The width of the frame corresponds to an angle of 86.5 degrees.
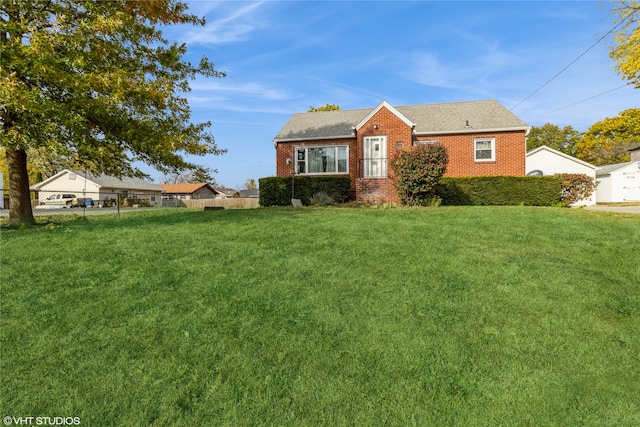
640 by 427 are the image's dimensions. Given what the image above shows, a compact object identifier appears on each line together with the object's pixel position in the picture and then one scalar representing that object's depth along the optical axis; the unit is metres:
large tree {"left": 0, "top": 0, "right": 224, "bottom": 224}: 6.84
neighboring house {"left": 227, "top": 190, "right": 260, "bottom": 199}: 71.88
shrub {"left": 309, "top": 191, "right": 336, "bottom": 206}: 15.61
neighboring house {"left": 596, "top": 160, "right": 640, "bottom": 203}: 28.88
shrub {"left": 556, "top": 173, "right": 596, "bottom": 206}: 14.20
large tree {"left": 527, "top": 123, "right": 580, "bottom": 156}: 50.69
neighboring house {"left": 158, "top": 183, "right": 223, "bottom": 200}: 58.84
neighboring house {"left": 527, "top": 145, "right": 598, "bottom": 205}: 24.28
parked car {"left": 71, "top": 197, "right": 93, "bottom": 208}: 37.04
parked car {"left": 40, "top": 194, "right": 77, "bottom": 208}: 32.41
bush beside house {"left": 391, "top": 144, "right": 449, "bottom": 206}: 12.29
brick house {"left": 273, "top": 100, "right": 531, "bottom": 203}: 16.22
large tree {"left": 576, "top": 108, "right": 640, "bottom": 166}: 42.44
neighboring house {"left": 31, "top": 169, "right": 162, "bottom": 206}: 43.94
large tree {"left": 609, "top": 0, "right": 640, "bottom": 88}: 10.30
